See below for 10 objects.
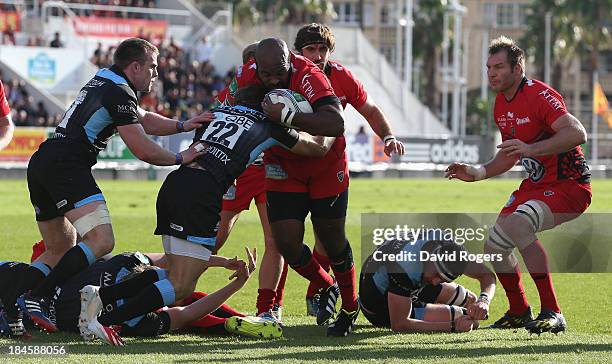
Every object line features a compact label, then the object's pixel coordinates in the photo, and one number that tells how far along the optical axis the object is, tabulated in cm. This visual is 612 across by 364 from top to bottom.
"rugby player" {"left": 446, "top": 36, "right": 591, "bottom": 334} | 1791
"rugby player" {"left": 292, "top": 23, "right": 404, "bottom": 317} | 1894
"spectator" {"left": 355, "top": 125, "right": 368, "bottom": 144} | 8006
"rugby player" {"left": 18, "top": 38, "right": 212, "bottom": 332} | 1698
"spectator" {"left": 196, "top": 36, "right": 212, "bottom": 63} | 9462
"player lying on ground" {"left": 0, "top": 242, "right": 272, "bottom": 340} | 1698
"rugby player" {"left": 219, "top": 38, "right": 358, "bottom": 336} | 1806
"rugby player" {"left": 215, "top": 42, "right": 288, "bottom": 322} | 1898
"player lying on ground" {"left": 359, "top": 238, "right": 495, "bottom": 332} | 1758
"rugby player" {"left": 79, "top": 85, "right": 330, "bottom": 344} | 1580
